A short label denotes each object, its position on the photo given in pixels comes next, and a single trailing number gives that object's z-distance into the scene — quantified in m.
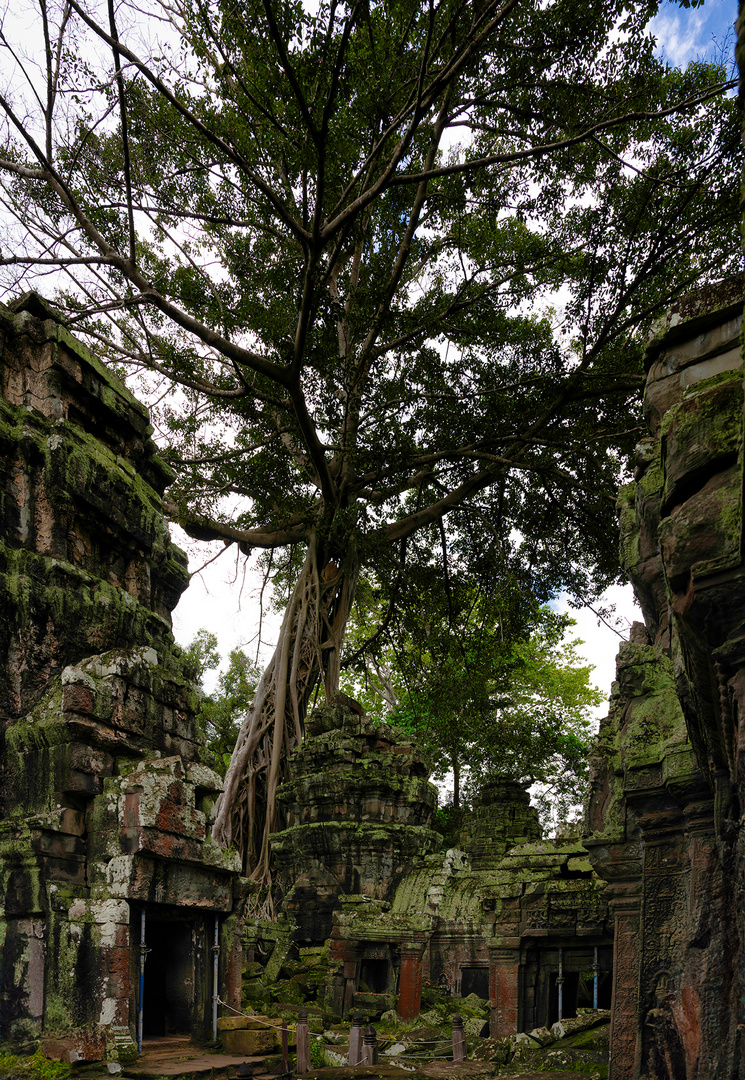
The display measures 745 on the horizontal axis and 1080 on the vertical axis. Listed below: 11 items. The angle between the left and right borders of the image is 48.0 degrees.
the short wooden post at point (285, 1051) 6.43
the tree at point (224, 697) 24.86
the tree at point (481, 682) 14.90
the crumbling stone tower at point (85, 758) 5.54
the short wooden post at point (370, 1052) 7.15
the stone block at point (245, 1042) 6.39
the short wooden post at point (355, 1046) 7.22
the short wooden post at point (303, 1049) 6.65
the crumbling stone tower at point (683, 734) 2.43
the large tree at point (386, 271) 8.59
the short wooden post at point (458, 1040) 7.68
